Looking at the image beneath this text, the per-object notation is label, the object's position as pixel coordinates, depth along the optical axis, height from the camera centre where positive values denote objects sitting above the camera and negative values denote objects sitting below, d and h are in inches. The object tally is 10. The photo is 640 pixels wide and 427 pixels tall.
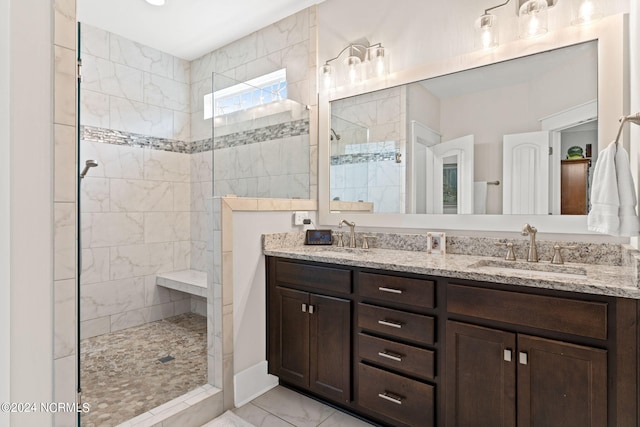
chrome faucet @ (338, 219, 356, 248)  96.3 -5.9
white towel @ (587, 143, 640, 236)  50.9 +2.5
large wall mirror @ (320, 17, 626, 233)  68.2 +17.9
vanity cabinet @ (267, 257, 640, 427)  49.4 -24.1
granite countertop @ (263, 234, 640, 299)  50.4 -10.2
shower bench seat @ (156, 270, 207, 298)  122.3 -25.6
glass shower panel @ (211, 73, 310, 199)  101.5 +22.2
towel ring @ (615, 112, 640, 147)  48.3 +13.3
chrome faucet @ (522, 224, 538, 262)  70.2 -5.8
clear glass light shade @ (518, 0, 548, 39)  71.7 +41.3
